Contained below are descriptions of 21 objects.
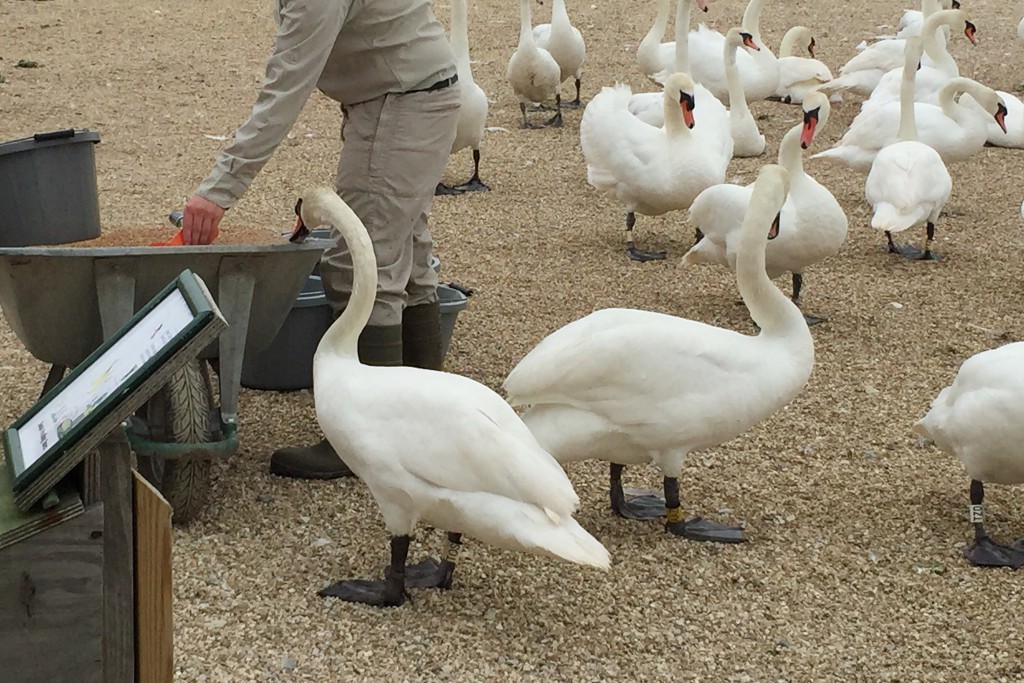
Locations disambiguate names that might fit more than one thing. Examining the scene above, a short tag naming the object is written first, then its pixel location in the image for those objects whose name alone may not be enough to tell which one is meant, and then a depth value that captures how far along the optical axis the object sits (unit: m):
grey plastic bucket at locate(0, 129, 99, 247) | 5.20
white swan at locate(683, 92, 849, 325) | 6.71
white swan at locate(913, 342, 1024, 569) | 4.24
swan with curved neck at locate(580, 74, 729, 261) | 7.88
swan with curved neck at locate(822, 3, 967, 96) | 12.02
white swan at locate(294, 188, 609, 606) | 3.62
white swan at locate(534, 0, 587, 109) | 12.16
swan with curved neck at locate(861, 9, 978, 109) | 10.42
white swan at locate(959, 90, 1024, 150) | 10.45
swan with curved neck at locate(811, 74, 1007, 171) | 9.11
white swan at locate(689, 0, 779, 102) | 11.45
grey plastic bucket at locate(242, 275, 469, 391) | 5.30
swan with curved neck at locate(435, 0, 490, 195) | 9.02
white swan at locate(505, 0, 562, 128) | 11.33
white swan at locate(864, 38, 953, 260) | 7.68
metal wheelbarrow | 3.94
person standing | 4.13
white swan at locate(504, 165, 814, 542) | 4.28
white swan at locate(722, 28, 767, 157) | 10.22
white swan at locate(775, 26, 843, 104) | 12.12
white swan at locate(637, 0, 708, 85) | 11.88
